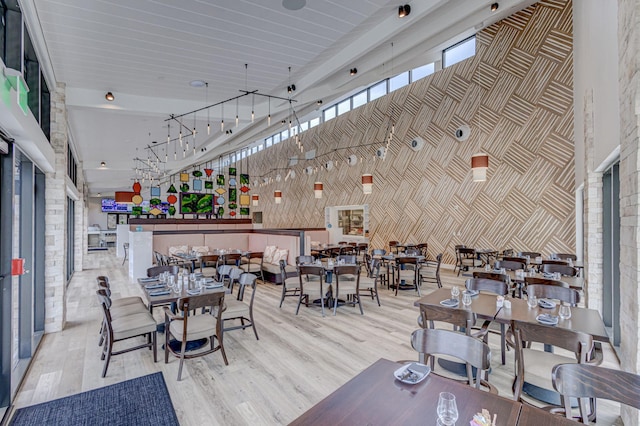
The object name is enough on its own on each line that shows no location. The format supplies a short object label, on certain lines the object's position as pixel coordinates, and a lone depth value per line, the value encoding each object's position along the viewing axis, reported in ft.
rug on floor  8.54
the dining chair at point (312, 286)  16.81
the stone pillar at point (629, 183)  6.53
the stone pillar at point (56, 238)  15.46
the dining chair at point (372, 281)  18.88
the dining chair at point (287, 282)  19.37
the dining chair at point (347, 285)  17.46
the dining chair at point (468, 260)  27.02
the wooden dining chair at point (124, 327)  11.00
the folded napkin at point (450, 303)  10.42
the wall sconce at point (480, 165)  20.18
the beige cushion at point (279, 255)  27.04
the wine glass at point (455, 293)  11.24
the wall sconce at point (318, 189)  37.06
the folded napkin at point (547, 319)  8.57
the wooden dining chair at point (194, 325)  10.92
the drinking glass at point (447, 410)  4.15
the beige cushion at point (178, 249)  29.30
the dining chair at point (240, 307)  13.17
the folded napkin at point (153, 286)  13.77
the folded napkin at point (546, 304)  10.08
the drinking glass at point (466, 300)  10.42
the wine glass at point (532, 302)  10.17
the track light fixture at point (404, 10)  16.06
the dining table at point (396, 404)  4.47
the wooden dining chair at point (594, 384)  4.91
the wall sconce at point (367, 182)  29.25
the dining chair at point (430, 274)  22.64
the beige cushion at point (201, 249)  29.65
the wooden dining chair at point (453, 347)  6.03
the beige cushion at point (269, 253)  28.38
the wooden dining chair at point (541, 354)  6.63
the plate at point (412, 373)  5.46
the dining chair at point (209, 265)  22.18
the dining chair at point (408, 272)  21.38
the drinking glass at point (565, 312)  8.99
